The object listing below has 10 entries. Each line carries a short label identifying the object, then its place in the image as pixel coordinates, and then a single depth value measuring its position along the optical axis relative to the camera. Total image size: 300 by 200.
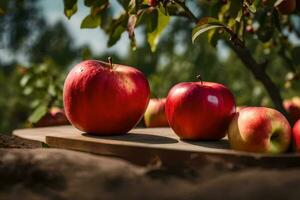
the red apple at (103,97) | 0.82
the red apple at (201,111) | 0.80
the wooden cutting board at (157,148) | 0.65
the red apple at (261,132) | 0.73
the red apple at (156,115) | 1.05
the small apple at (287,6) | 0.87
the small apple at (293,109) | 1.15
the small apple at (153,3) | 0.85
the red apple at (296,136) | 0.73
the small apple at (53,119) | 1.14
